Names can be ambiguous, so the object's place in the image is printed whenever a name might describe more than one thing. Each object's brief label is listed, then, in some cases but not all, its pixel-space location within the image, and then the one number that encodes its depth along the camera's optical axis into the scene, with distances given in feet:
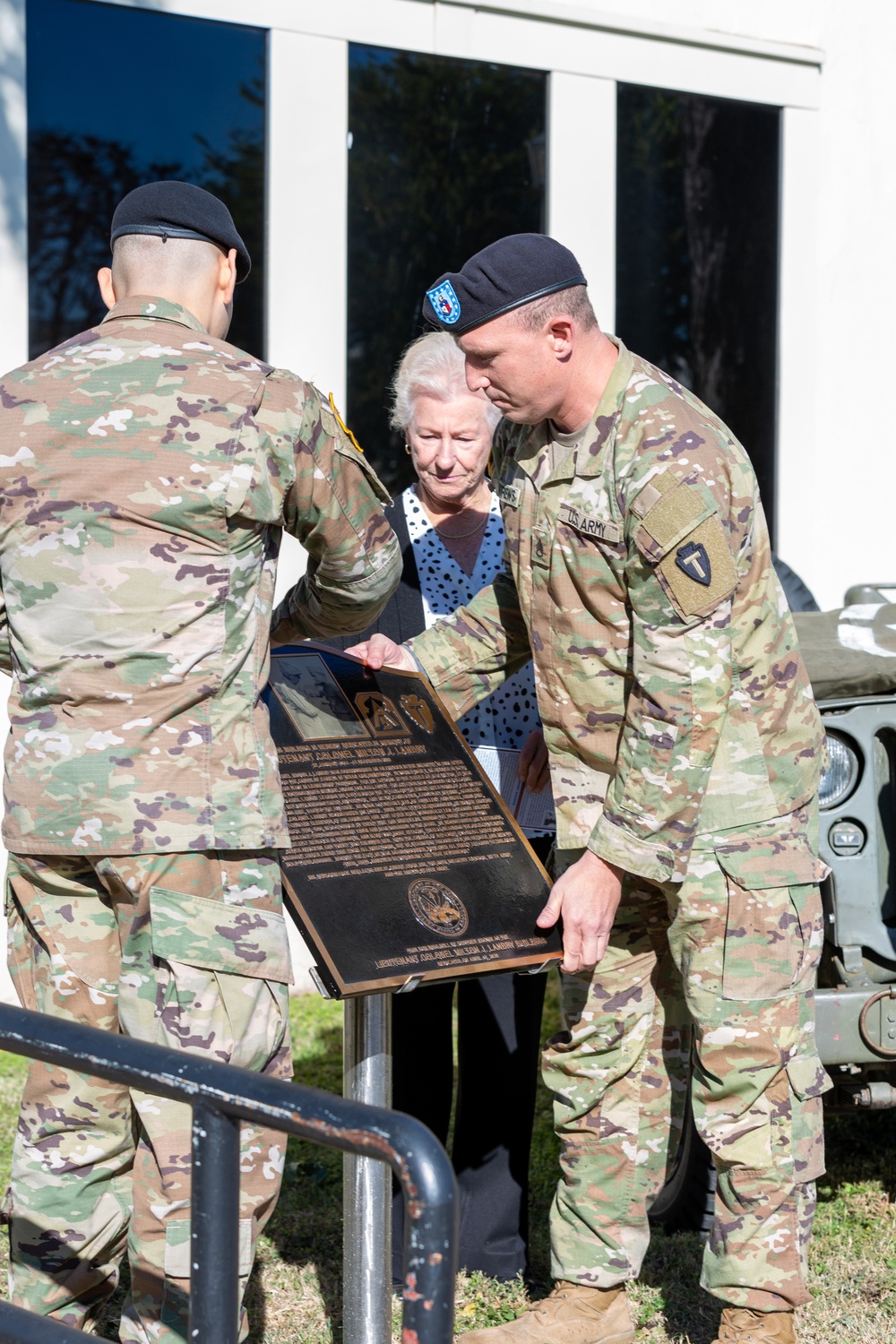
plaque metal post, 17.46
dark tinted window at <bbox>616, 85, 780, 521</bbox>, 43.88
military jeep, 21.24
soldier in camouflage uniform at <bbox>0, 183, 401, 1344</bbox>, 15.26
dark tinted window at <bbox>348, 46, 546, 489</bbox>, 40.32
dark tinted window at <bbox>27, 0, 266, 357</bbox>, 36.35
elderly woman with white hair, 22.71
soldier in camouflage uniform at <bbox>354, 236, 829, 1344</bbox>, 17.42
